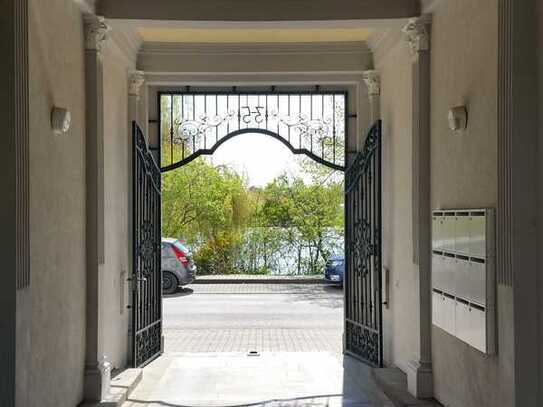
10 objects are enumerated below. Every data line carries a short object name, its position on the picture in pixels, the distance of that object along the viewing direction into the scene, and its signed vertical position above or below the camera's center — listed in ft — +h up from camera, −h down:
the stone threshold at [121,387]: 18.76 -4.85
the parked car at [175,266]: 53.47 -3.91
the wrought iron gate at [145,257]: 24.62 -1.59
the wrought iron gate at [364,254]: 24.63 -1.52
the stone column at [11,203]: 12.59 +0.16
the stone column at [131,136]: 25.02 +2.52
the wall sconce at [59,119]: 15.58 +1.94
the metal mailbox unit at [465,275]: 14.15 -1.38
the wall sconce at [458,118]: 16.08 +1.97
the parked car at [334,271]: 57.98 -4.68
